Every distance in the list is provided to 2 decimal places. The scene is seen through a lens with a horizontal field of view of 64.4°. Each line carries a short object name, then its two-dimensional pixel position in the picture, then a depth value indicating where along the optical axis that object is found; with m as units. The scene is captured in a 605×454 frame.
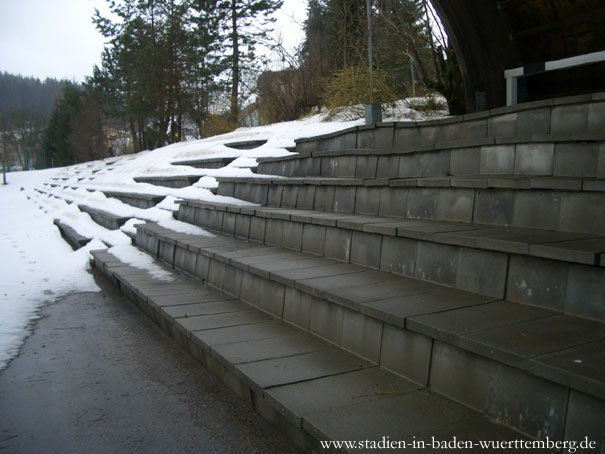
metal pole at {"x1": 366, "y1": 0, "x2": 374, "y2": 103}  7.20
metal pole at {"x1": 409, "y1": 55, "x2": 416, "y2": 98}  7.85
